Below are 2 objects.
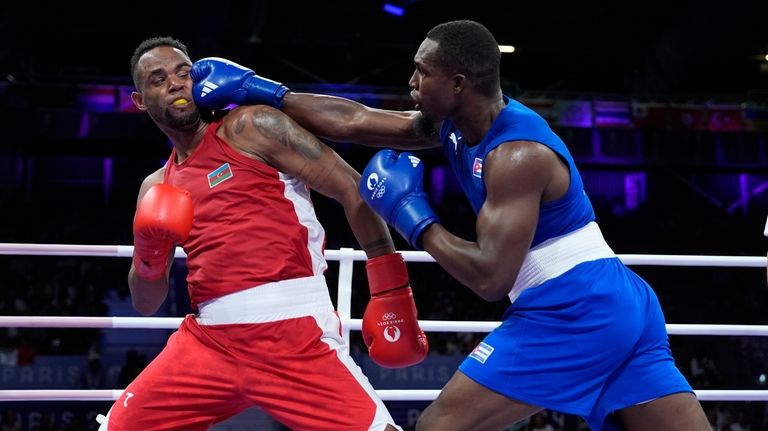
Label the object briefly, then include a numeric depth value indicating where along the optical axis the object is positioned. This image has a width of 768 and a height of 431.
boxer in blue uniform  2.32
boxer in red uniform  2.53
